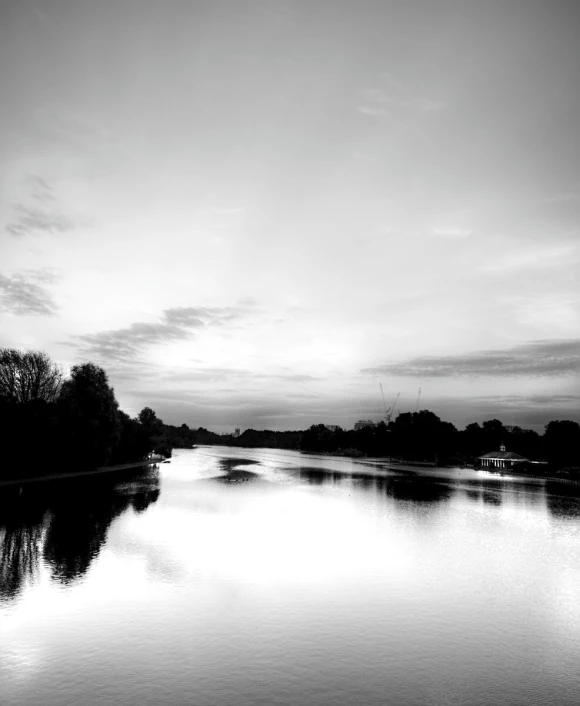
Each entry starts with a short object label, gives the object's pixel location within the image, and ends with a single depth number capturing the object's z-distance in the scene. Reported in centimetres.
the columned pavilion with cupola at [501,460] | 17138
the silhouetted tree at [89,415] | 8350
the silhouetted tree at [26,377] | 7931
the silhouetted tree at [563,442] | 15550
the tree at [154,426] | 17815
